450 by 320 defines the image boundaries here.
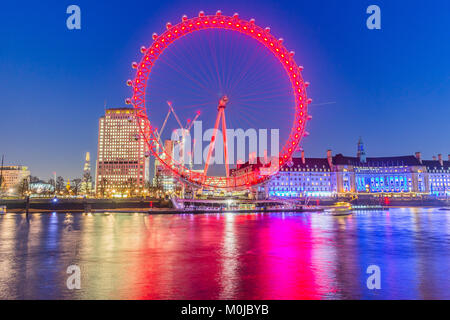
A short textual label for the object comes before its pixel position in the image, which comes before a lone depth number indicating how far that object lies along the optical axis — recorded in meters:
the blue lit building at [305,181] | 166.00
